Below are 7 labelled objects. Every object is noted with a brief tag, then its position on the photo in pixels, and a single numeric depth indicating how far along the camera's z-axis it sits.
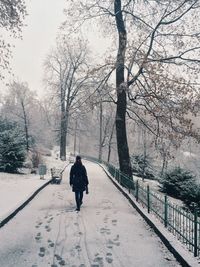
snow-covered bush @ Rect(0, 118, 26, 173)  25.94
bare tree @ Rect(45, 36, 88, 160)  50.68
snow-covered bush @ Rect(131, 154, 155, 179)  41.42
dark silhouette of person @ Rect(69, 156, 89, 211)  13.59
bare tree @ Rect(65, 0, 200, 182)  18.36
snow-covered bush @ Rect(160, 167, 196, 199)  23.69
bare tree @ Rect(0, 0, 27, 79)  12.66
